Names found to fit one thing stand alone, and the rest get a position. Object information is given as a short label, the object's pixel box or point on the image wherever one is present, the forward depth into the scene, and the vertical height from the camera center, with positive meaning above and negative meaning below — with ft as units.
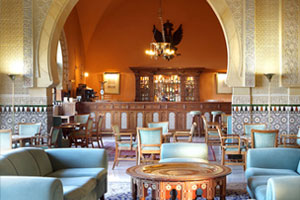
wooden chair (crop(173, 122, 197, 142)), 25.60 -2.13
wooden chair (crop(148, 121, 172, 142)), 29.06 -1.75
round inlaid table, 14.16 -2.89
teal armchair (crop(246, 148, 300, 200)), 15.11 -2.95
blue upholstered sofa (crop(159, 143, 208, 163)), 19.85 -2.54
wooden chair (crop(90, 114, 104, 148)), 36.48 -2.37
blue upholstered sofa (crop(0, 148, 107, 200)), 11.10 -2.60
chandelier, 56.35 +9.86
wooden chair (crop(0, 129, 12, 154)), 21.95 -2.09
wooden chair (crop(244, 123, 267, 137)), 27.25 -1.76
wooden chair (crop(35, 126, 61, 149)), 25.93 -2.56
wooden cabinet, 59.77 +2.68
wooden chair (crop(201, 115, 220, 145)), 32.91 -2.73
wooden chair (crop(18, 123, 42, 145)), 27.68 -1.93
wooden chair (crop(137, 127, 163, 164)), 24.30 -2.32
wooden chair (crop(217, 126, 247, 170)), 24.86 -2.98
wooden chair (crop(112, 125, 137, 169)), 26.15 -2.85
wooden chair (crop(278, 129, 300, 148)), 25.45 -2.88
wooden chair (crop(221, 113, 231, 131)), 36.00 -1.75
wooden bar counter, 48.11 -1.28
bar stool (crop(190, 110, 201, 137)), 46.19 -1.88
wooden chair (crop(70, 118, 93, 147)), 33.68 -2.78
